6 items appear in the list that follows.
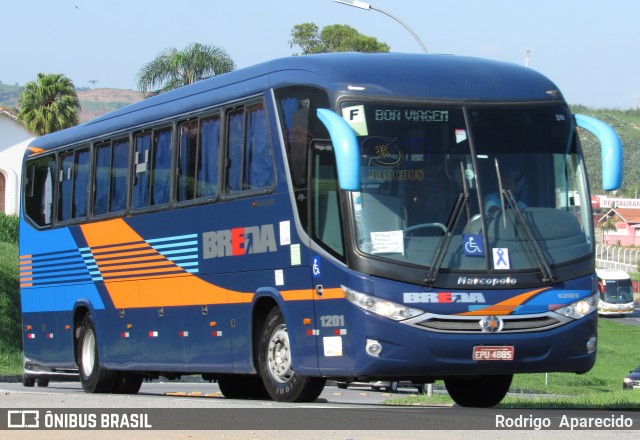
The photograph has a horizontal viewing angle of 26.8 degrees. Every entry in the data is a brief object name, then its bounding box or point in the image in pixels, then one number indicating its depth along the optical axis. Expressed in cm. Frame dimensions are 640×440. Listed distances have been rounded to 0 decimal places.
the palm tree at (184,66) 5559
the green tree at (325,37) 8025
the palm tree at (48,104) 6588
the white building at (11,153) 7319
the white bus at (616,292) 9444
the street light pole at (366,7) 2908
